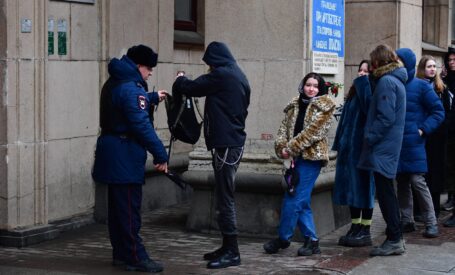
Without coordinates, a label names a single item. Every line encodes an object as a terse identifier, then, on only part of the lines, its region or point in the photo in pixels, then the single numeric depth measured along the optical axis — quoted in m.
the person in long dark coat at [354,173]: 9.02
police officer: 7.75
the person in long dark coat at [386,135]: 8.52
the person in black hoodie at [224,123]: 8.15
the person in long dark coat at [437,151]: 10.58
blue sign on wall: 9.57
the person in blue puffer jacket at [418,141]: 9.75
